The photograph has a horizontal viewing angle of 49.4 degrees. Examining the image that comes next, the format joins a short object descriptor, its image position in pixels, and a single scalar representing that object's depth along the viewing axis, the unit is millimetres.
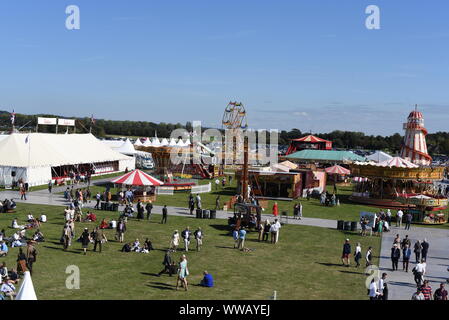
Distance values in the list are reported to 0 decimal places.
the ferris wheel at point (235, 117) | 52125
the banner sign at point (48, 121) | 52378
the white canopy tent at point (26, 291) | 11211
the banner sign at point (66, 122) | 53238
